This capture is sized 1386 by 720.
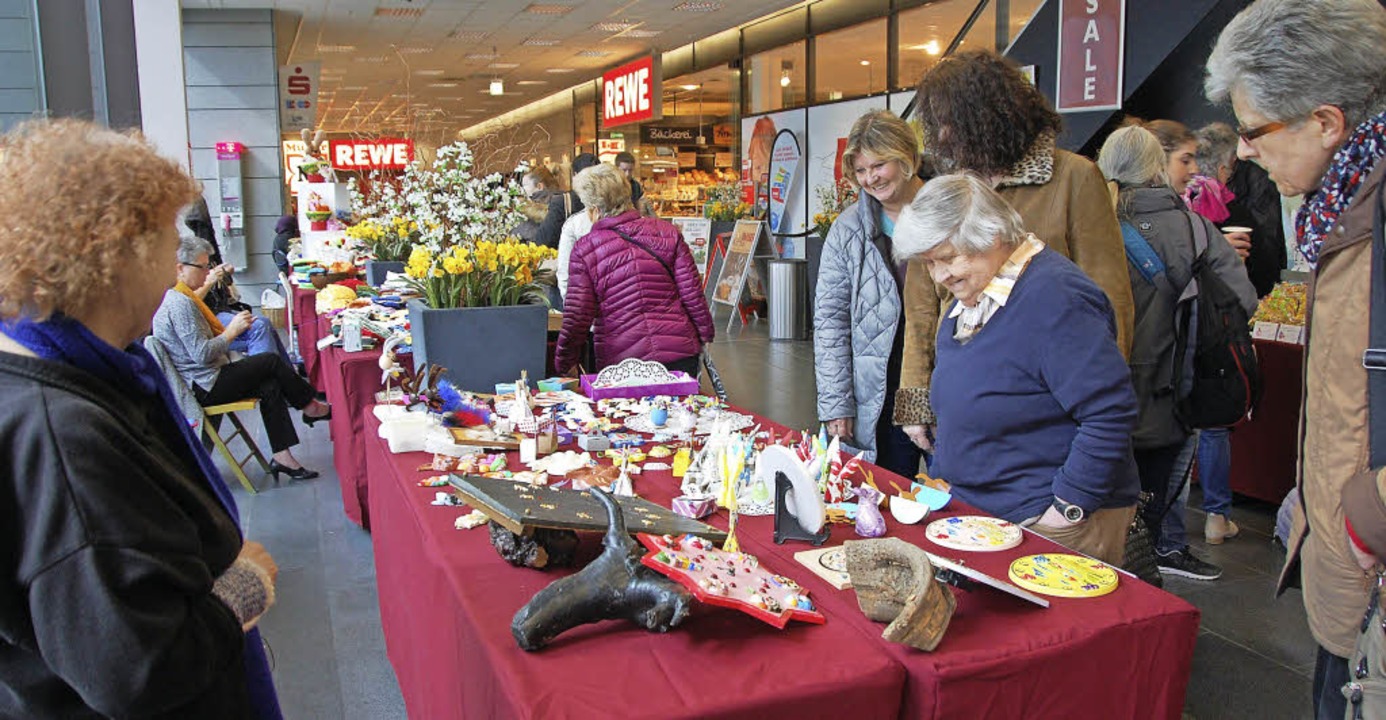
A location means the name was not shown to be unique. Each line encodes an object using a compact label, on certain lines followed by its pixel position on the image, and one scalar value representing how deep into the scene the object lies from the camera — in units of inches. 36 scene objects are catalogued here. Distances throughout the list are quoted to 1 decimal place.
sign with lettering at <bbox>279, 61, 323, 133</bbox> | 498.0
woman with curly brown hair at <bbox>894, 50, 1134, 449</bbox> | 89.9
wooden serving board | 56.6
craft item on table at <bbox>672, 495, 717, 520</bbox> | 69.9
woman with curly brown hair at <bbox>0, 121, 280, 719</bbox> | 39.9
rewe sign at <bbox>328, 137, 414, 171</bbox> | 383.8
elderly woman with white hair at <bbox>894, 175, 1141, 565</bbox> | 69.7
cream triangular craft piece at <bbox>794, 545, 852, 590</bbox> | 59.0
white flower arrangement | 135.3
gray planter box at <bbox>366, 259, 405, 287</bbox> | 214.4
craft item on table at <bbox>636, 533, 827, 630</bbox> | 50.9
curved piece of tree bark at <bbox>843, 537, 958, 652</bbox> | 48.4
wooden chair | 170.4
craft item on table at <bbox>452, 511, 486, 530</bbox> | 68.9
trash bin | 359.9
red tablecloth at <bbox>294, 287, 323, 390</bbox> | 240.5
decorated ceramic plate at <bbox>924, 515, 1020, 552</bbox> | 64.1
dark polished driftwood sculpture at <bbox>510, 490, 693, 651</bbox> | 49.8
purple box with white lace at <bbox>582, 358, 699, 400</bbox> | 111.3
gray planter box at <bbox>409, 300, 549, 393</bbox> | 116.1
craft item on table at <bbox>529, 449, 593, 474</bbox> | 83.0
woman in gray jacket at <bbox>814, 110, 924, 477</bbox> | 105.1
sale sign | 236.4
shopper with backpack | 109.9
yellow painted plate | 57.1
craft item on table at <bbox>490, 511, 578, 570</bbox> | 60.6
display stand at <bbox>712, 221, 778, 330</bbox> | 394.9
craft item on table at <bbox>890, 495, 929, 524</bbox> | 69.2
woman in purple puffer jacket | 143.3
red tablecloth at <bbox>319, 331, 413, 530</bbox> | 141.7
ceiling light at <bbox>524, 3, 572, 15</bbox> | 454.0
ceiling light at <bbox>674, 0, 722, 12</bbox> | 442.8
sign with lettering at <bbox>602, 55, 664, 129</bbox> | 437.7
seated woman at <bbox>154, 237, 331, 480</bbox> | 174.2
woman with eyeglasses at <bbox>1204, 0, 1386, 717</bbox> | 49.7
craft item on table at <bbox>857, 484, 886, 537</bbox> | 66.6
